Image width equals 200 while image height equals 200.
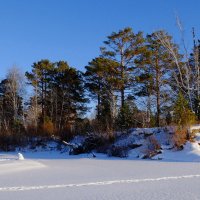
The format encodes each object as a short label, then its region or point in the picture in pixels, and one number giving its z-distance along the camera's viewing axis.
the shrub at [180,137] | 13.36
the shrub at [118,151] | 14.38
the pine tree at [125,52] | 26.14
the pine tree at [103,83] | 25.93
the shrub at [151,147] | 13.39
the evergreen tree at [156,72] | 25.72
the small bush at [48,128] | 21.49
